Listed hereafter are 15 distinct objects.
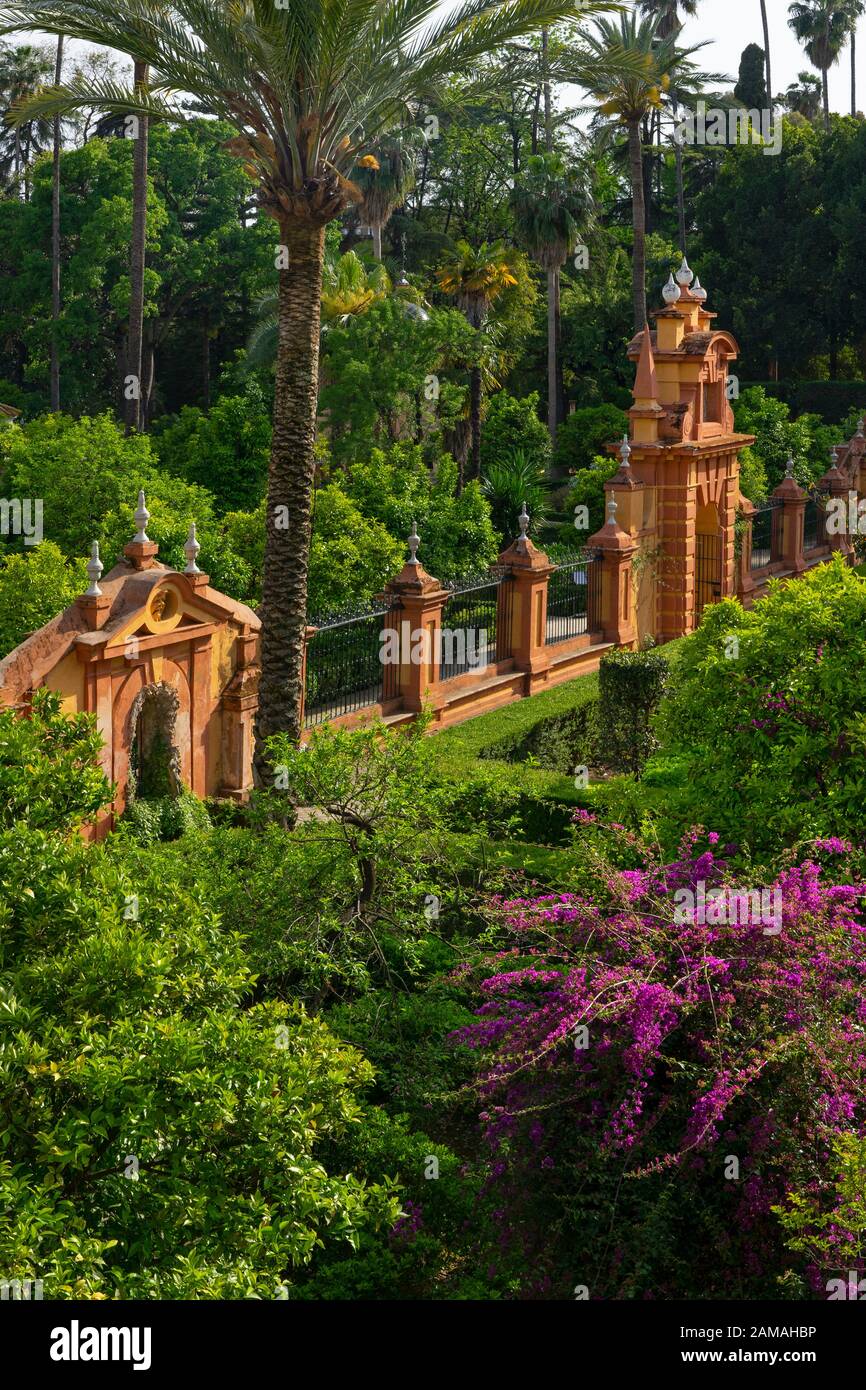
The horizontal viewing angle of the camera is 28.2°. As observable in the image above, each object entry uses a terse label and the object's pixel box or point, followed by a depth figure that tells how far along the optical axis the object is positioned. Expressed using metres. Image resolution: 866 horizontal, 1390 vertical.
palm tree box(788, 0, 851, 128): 70.00
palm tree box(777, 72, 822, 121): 71.56
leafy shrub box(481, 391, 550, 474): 44.03
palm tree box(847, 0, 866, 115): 70.75
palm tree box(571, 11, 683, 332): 39.66
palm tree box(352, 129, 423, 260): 46.53
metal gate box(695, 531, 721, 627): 30.23
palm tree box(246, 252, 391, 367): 34.59
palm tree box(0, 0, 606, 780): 15.30
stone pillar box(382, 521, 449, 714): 21.81
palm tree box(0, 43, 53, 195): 51.34
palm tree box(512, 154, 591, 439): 43.88
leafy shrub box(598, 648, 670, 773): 21.78
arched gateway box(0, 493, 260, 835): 16.47
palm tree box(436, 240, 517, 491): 41.53
